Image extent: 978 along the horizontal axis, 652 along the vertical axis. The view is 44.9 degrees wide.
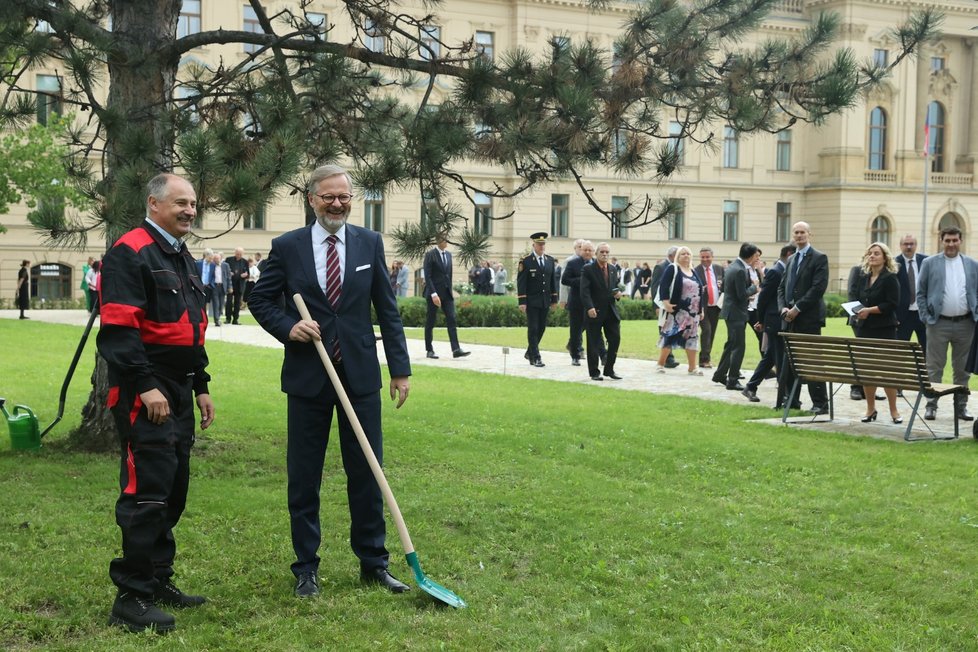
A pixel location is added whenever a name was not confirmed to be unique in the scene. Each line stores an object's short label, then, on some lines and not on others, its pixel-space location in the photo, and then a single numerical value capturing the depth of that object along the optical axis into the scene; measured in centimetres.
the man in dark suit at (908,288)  1323
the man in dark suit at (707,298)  1729
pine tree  784
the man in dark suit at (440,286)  1769
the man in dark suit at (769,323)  1302
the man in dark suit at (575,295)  1705
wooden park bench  1016
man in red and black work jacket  484
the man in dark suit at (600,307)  1534
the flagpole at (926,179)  4803
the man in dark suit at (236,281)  2772
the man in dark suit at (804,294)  1180
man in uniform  1731
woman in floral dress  1597
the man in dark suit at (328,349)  529
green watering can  871
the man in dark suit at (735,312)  1426
